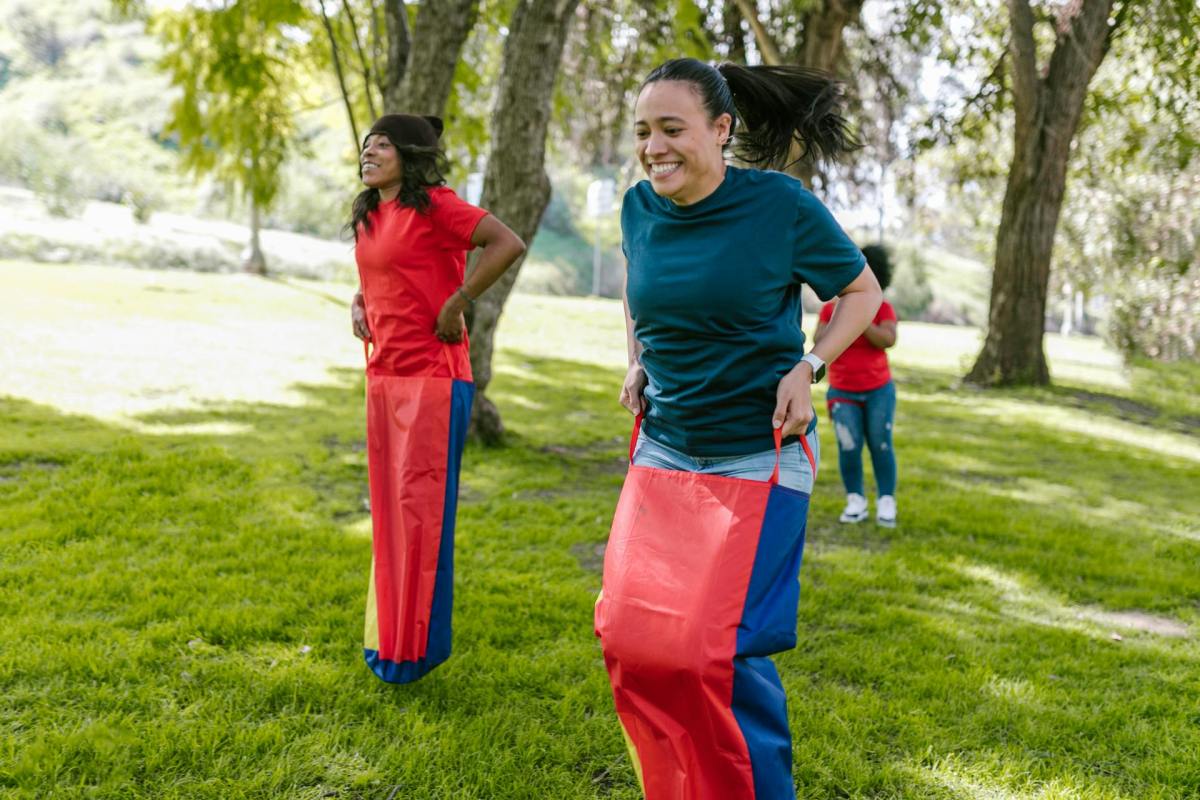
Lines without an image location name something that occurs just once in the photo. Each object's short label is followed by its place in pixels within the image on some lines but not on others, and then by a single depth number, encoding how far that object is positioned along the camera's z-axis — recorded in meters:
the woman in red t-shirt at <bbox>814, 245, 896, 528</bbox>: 6.58
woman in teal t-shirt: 2.49
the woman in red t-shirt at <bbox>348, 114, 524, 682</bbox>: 3.80
